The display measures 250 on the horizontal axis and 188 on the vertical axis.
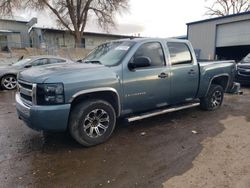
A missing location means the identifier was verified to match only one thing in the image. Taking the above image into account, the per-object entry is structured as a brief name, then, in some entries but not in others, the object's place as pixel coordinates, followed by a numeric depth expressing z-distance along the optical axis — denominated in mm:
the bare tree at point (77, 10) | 28109
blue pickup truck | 3582
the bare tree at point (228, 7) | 37775
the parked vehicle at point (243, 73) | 10241
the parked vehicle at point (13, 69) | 9938
